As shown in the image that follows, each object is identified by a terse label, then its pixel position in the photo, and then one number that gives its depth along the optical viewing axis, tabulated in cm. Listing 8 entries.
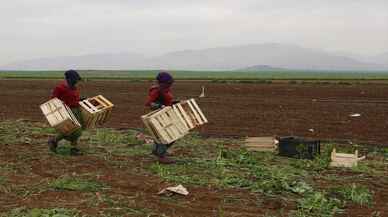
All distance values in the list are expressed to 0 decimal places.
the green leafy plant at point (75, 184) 825
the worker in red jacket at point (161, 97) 1037
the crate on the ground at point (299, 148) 1127
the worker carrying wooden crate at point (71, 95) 1076
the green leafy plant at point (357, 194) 791
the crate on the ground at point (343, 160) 1057
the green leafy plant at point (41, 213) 688
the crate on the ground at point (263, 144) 1198
